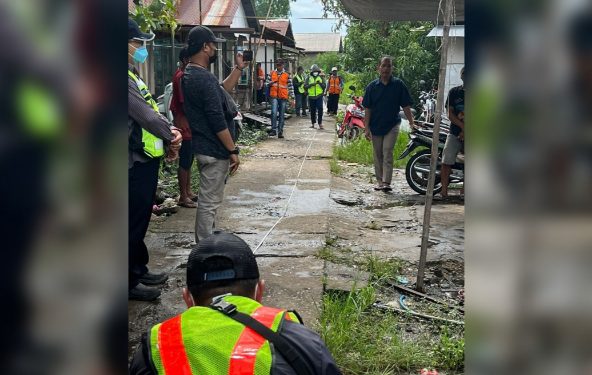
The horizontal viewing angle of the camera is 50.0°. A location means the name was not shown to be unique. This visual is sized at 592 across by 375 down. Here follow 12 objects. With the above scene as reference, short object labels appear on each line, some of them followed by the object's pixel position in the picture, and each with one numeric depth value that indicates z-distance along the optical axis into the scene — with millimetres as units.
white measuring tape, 5426
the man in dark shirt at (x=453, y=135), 6754
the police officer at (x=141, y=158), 3420
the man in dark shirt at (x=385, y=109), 7703
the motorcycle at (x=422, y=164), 7746
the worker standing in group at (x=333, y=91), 18655
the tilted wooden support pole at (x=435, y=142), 3680
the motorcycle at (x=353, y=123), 12938
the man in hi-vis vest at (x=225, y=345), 1427
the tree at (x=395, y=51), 15594
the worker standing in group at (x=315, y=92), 15750
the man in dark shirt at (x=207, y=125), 4152
